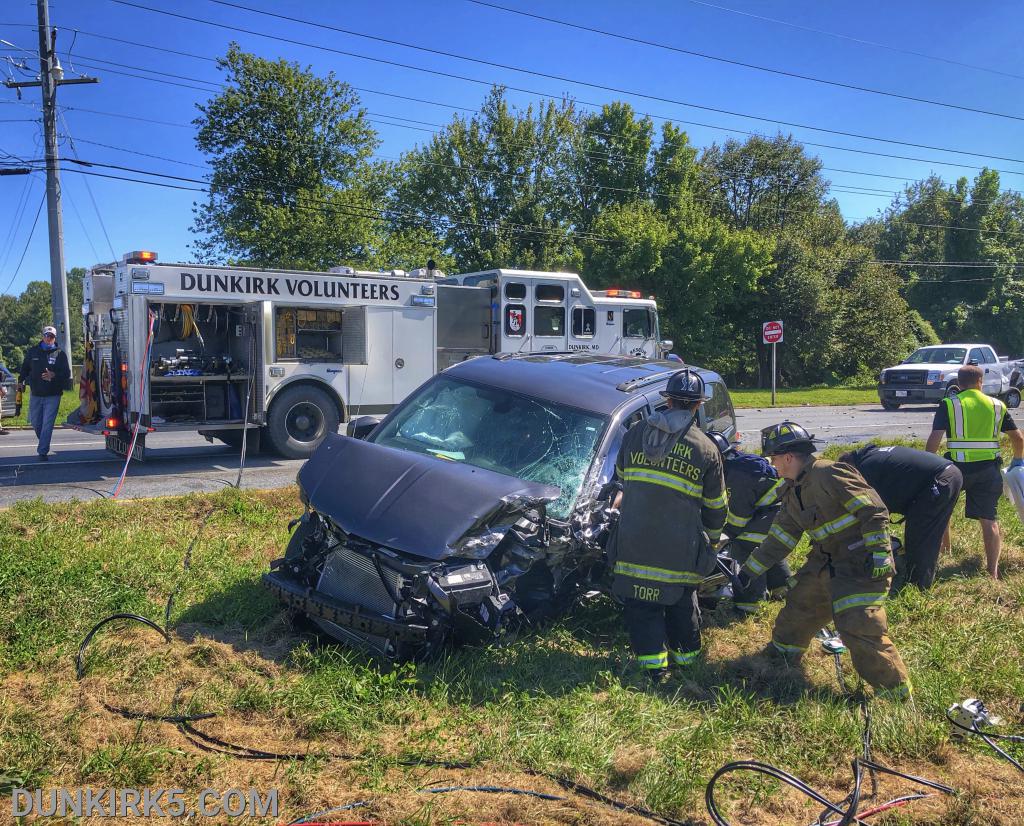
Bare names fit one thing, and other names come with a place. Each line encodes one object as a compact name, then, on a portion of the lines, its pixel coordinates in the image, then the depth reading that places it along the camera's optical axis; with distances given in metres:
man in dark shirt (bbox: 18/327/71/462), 10.91
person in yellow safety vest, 6.52
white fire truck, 10.95
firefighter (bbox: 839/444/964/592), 6.08
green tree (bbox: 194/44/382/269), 27.39
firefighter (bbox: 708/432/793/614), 5.35
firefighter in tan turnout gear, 4.29
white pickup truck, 21.16
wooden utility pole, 20.94
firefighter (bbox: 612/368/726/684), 4.35
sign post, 22.98
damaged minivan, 4.18
